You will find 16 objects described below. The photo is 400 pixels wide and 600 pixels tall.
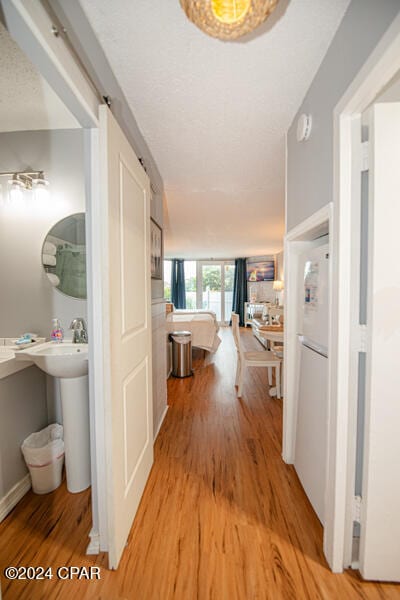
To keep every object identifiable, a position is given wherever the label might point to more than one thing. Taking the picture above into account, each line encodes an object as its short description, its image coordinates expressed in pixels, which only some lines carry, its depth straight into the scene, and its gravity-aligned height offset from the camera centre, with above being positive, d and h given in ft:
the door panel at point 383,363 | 3.32 -1.00
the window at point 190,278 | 30.58 +1.51
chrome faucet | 5.50 -0.92
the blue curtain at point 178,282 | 30.12 +1.00
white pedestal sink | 4.98 -2.57
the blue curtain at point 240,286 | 29.37 +0.51
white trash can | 5.04 -3.52
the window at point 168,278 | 30.17 +1.44
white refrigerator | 4.40 -1.70
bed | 14.93 -2.33
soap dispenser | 5.63 -0.95
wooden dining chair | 9.81 -2.77
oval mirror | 5.84 +0.78
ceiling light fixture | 2.44 +2.79
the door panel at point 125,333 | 3.61 -0.75
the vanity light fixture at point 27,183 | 5.62 +2.43
